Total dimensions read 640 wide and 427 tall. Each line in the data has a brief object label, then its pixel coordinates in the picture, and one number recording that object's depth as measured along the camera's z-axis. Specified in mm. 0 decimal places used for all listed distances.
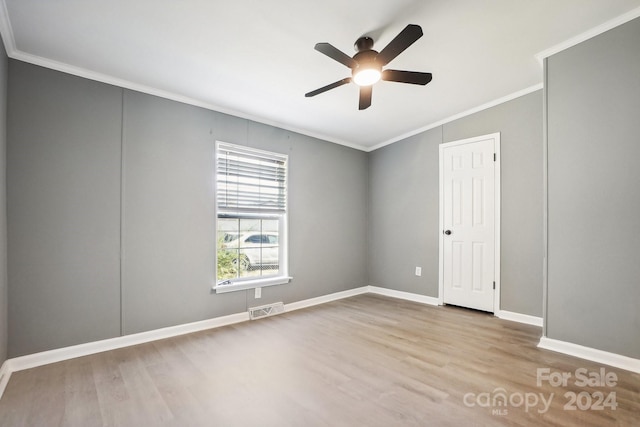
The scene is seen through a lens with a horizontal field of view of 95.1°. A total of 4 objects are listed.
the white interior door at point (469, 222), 3713
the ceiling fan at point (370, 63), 1943
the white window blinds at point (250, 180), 3473
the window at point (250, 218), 3473
